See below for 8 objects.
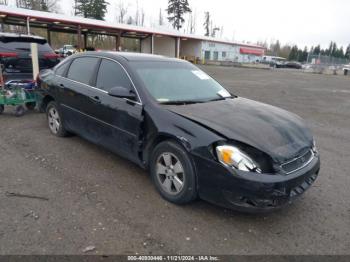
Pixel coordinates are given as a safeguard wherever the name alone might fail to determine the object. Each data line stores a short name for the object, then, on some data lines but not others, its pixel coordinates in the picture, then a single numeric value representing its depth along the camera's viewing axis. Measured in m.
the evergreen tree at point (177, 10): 74.38
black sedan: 2.80
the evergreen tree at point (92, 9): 62.88
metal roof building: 25.38
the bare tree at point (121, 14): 73.50
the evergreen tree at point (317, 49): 108.24
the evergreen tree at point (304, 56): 91.33
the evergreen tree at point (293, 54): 92.46
